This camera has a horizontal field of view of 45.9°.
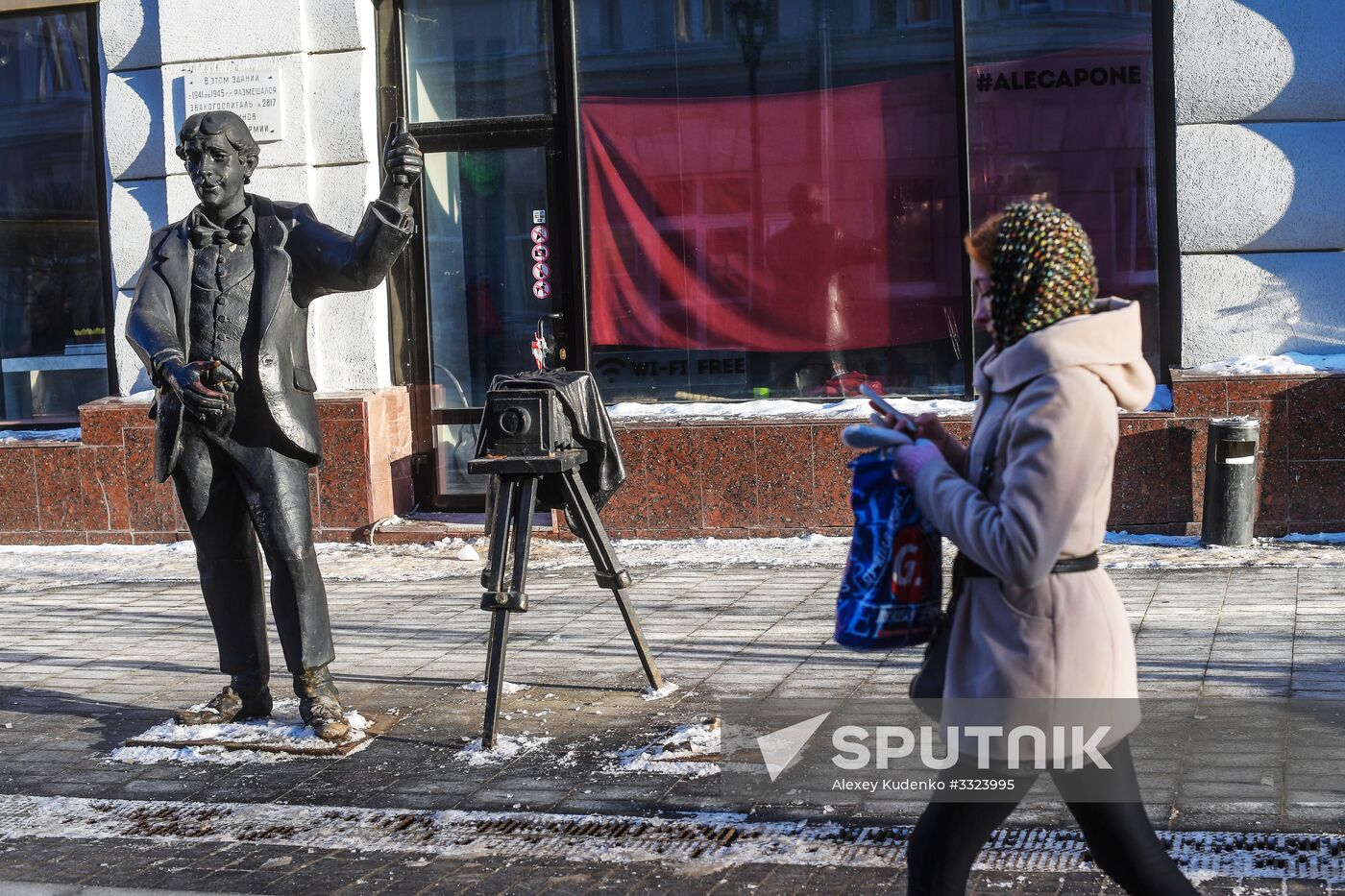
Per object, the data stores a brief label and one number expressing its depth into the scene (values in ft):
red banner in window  33.06
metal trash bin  28.76
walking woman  9.70
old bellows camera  19.16
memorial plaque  34.58
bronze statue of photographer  19.04
